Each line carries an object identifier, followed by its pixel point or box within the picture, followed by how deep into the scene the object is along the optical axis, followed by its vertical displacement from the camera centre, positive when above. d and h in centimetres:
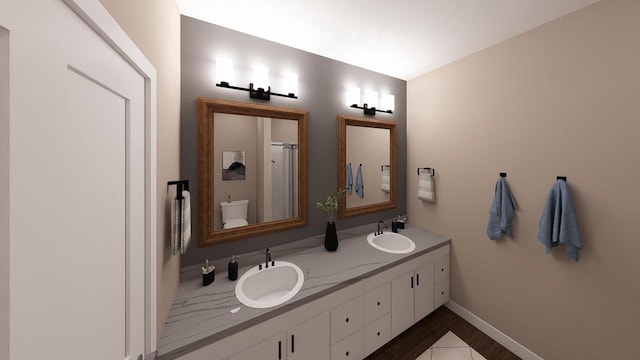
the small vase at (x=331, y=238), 186 -52
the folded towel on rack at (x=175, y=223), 104 -21
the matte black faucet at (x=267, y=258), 159 -60
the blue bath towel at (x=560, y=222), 138 -29
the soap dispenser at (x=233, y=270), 143 -62
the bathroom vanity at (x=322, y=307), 105 -77
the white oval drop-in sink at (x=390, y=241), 213 -64
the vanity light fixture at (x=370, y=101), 214 +85
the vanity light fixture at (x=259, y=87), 159 +72
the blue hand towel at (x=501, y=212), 171 -28
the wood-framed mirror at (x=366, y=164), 211 +16
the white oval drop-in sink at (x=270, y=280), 146 -73
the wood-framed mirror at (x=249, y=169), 149 +8
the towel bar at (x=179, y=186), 107 -3
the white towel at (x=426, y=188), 230 -10
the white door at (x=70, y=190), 37 -2
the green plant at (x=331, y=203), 192 -22
